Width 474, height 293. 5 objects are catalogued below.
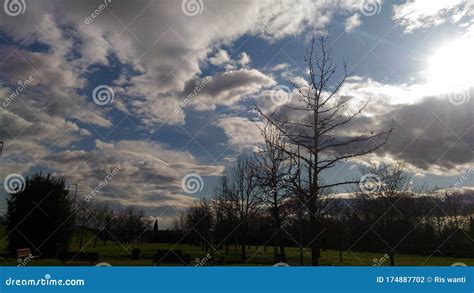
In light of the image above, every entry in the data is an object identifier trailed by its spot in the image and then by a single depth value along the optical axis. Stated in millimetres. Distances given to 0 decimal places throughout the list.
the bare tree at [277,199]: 11133
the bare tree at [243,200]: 28922
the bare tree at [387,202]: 26109
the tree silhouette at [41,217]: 29438
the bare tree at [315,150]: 10438
